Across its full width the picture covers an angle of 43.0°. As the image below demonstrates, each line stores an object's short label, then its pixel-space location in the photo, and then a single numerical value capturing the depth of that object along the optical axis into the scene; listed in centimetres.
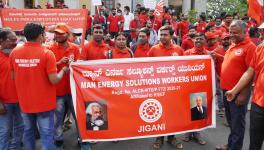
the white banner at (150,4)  1449
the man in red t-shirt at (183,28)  1521
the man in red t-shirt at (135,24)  1544
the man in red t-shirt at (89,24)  1667
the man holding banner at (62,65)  493
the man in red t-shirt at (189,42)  864
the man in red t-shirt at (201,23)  1425
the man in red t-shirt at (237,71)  464
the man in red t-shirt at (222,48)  653
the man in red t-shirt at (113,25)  1675
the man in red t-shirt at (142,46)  702
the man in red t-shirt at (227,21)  1106
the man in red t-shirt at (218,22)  1273
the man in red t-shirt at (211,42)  711
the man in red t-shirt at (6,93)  448
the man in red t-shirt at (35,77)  409
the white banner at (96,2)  1266
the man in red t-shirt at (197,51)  583
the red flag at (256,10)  502
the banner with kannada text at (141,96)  484
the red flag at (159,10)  1257
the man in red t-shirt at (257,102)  393
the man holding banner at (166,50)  555
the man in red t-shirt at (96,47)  573
